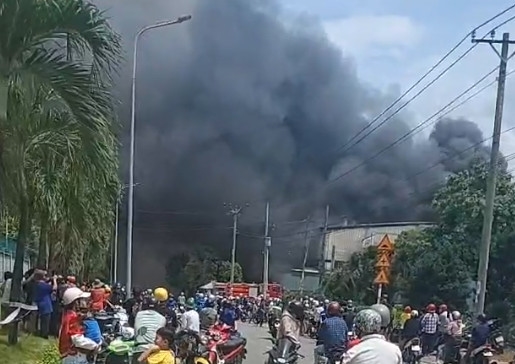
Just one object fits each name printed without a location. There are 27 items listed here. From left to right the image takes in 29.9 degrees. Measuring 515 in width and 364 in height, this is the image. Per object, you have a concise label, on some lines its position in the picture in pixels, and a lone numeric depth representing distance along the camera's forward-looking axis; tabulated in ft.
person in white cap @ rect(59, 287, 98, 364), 30.55
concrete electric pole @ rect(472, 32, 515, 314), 80.74
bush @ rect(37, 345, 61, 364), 47.94
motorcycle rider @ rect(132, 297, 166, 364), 41.47
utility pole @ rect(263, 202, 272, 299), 217.31
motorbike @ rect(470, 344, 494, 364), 61.41
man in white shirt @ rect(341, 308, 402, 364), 23.04
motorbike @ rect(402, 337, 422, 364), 72.08
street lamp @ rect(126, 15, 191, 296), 103.81
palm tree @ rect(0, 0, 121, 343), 37.06
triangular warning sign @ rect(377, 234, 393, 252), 65.62
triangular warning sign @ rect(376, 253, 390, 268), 65.67
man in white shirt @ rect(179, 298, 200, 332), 50.31
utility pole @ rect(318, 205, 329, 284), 213.46
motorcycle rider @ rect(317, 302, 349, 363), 49.14
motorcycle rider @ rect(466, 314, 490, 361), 62.39
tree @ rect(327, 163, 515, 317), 126.72
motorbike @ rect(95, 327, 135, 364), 44.80
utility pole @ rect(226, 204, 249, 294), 241.35
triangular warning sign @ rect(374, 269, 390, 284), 65.82
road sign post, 65.67
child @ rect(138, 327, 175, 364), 29.35
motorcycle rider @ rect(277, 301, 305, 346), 48.11
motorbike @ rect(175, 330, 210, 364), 38.11
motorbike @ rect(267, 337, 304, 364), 47.57
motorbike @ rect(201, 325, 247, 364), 44.96
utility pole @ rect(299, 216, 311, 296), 251.39
